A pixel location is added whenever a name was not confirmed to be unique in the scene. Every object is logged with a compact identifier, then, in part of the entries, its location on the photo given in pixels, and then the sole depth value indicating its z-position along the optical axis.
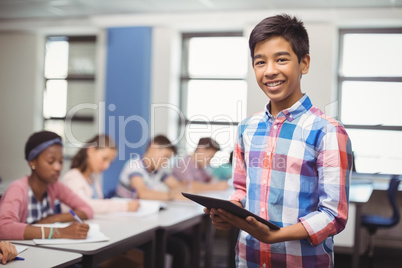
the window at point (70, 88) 6.77
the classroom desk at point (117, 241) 2.00
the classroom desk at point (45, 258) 1.73
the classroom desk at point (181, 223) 2.66
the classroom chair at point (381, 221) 4.21
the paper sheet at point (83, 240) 2.07
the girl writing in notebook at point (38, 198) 2.12
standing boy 1.26
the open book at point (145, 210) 2.89
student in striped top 3.63
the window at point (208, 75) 5.92
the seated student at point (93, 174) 2.95
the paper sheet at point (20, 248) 1.92
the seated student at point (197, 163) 4.28
